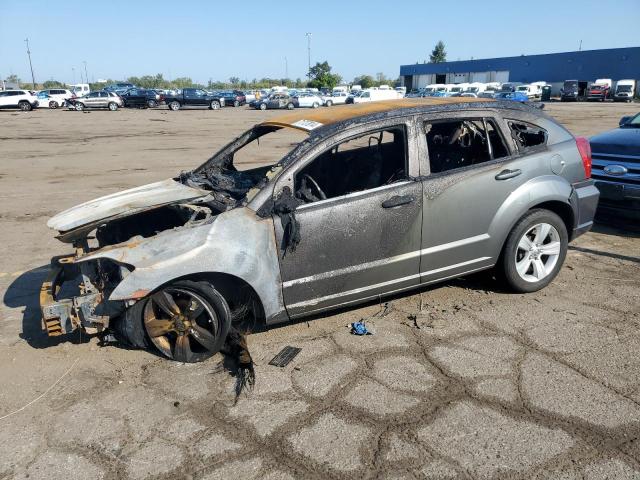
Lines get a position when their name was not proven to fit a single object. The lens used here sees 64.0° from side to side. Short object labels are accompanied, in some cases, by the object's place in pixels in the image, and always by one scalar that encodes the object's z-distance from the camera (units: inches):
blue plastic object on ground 161.8
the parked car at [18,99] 1475.1
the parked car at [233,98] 1796.3
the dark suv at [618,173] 240.7
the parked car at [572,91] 2087.8
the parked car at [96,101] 1568.7
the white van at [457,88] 2017.7
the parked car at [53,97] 1651.1
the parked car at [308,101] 1764.9
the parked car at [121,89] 1986.7
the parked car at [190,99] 1619.1
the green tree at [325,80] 3021.7
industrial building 2389.3
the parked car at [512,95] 1661.3
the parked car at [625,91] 1952.5
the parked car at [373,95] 1779.0
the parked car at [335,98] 1824.6
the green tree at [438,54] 4773.6
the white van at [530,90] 2071.9
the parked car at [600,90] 2042.3
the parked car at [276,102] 1727.4
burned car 143.3
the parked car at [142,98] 1676.9
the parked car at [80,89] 2082.1
